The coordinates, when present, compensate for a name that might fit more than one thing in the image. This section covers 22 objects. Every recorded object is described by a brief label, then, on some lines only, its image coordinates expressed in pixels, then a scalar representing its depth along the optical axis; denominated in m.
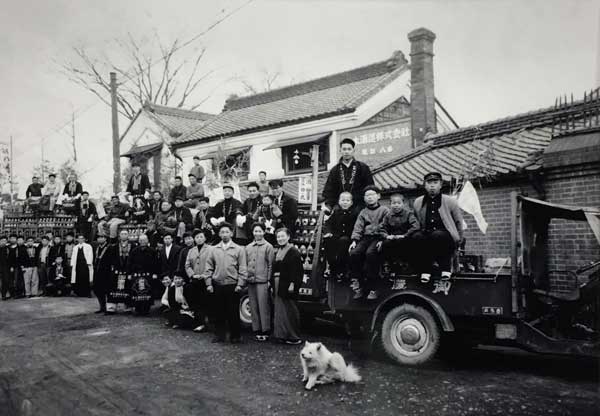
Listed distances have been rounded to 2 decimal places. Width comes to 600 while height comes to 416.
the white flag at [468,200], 8.95
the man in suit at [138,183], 15.63
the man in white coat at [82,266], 14.85
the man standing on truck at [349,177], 8.28
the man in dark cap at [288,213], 10.04
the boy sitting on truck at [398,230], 6.95
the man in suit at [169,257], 10.98
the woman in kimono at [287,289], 8.53
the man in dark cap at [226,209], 10.93
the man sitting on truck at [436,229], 6.64
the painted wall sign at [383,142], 15.44
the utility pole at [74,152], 32.19
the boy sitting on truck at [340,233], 7.73
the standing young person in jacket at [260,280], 8.96
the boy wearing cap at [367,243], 7.16
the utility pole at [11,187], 19.44
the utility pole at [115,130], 19.09
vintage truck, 6.10
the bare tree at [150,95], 36.97
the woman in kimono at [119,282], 11.87
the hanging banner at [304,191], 12.48
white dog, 6.01
